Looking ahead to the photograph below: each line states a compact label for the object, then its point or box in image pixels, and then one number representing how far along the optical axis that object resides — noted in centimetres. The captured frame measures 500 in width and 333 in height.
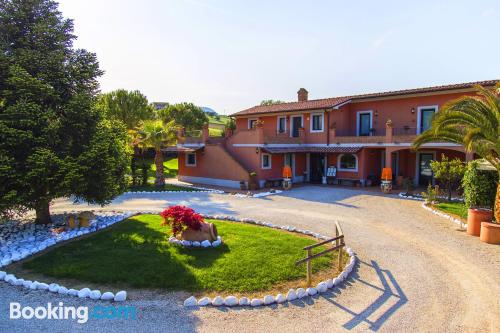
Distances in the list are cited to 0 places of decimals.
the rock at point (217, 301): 678
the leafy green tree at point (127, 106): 3428
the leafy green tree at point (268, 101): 7000
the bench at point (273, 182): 2462
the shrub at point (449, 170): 1647
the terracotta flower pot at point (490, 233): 1075
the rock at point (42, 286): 745
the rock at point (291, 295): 702
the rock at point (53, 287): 732
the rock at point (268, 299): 685
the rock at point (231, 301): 678
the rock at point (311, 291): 729
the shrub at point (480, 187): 1270
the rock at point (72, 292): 716
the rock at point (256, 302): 679
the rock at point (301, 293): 714
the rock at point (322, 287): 744
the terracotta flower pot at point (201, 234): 998
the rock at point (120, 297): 689
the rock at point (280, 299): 692
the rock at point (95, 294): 700
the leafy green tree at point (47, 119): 1005
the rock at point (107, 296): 695
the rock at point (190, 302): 675
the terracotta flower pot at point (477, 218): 1161
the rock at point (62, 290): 721
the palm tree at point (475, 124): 1108
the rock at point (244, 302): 679
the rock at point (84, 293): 707
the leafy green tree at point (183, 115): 4750
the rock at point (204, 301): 676
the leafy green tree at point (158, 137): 2300
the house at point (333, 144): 2322
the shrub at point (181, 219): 977
